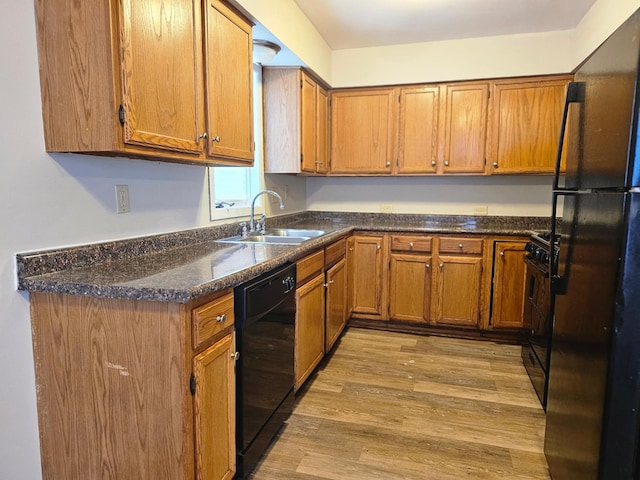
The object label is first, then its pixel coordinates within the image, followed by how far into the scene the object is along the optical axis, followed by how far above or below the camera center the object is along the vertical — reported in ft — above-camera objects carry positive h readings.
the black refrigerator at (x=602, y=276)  3.79 -0.86
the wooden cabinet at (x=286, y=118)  10.21 +1.86
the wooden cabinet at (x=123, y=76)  4.32 +1.30
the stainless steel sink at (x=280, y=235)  8.47 -0.99
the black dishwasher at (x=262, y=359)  5.30 -2.42
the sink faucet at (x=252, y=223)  9.11 -0.70
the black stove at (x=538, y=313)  7.71 -2.43
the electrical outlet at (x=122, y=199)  5.65 -0.12
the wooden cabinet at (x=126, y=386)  4.22 -2.10
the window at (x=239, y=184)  8.31 +0.17
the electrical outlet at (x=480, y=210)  12.43 -0.50
